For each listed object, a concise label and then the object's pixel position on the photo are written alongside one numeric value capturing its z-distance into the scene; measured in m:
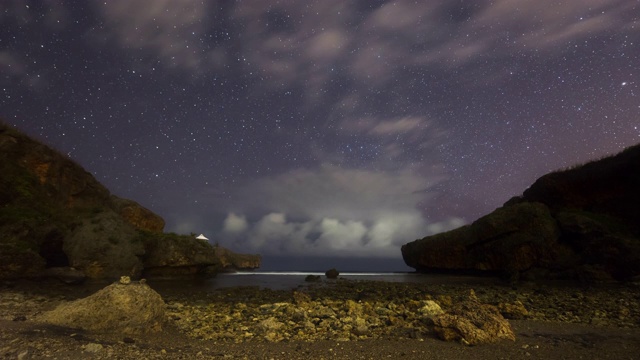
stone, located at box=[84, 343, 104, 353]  8.48
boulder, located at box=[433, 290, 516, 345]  10.17
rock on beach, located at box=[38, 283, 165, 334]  11.02
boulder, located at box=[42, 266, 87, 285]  22.08
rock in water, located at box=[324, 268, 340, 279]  43.57
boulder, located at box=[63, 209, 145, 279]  25.83
